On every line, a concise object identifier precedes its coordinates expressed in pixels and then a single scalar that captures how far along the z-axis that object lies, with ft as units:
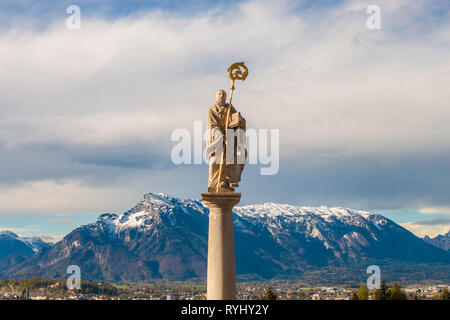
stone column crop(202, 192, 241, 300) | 74.74
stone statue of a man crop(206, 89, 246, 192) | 78.38
